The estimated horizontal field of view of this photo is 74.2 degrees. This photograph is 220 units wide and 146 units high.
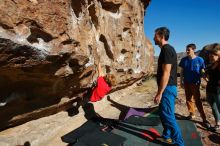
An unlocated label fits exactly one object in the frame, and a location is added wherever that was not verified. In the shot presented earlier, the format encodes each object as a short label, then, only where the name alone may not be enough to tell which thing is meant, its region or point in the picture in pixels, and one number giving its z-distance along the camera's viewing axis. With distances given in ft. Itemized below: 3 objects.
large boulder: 6.61
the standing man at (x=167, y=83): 8.52
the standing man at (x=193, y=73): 12.51
